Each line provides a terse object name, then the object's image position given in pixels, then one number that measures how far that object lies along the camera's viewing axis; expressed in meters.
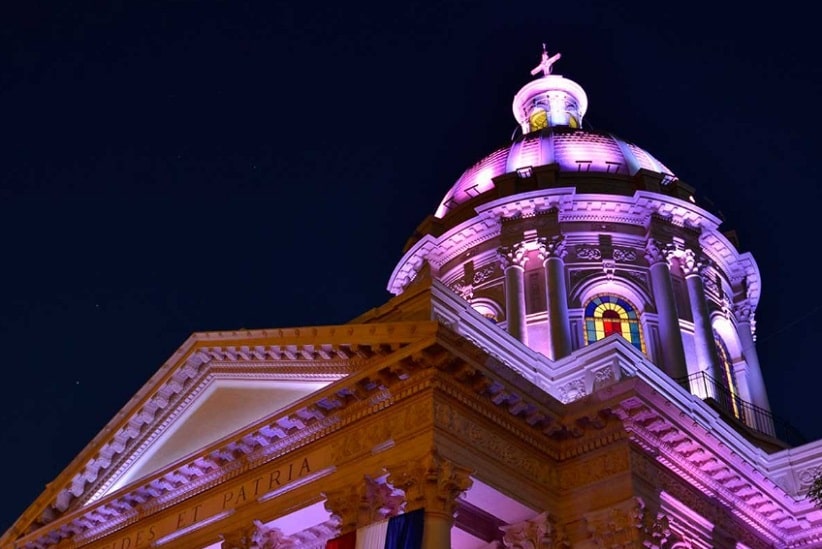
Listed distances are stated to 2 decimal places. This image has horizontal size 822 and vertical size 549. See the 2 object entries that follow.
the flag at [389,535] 15.19
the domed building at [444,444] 16.70
